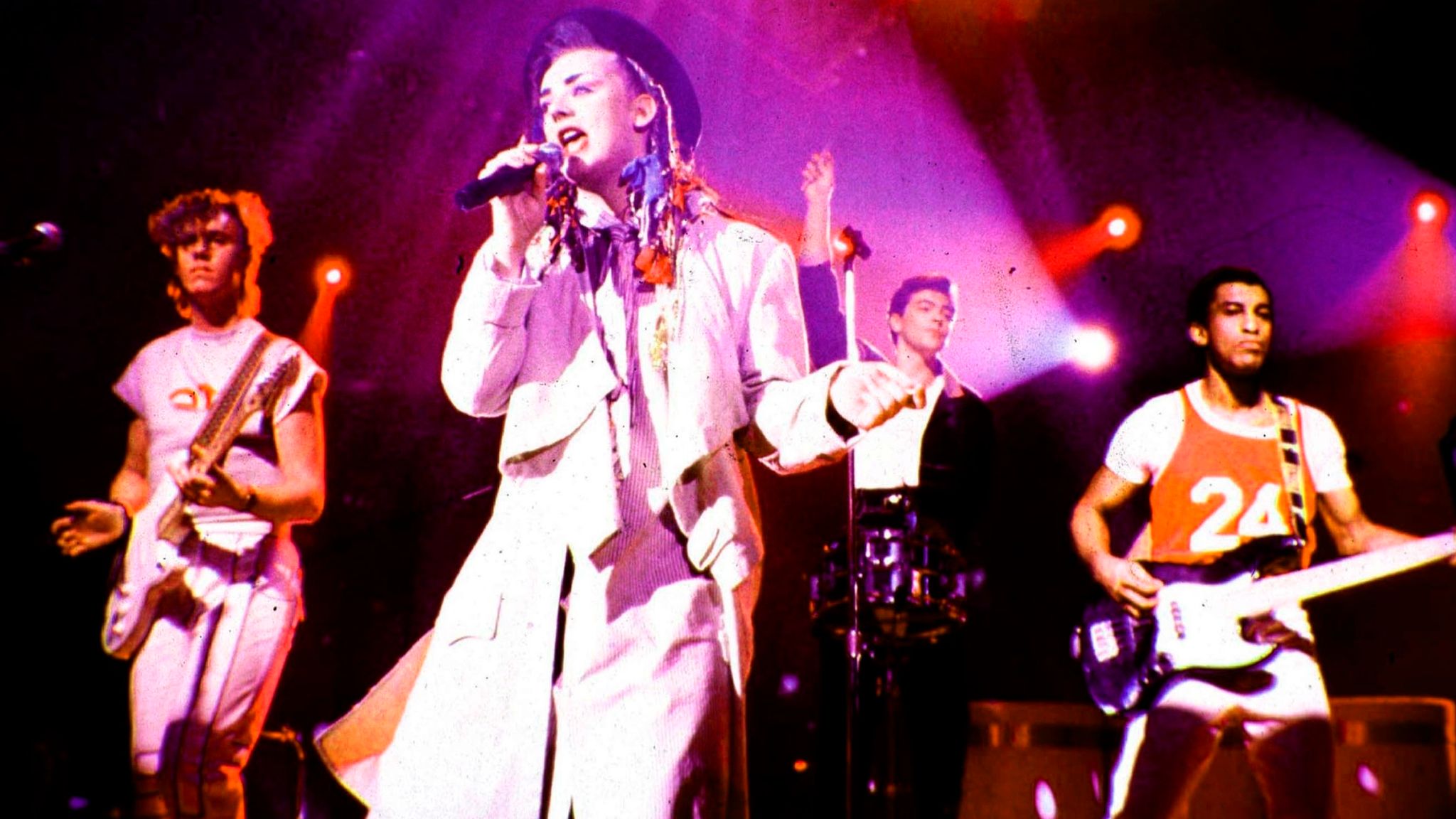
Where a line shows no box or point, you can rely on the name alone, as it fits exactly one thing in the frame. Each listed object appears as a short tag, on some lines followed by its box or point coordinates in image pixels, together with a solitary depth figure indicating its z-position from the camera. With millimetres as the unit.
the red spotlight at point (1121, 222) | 4051
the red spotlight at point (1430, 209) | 4008
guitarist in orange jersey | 2984
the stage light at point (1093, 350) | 4023
